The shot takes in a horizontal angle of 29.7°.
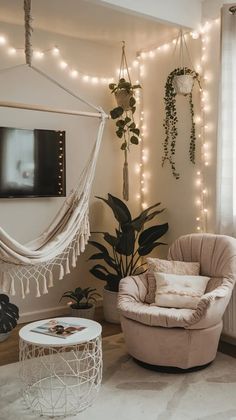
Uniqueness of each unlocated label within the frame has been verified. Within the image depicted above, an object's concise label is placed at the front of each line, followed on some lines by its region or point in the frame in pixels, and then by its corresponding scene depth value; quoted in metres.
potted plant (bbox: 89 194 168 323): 4.04
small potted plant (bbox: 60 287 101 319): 4.05
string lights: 3.81
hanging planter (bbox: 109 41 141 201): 4.29
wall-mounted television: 3.82
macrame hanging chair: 2.78
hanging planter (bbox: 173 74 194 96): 3.73
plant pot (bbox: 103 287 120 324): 4.12
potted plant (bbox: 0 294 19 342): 3.62
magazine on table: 2.55
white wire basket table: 2.47
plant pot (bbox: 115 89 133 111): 4.29
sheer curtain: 3.45
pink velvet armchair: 2.89
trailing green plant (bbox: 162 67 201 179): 3.94
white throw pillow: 3.15
